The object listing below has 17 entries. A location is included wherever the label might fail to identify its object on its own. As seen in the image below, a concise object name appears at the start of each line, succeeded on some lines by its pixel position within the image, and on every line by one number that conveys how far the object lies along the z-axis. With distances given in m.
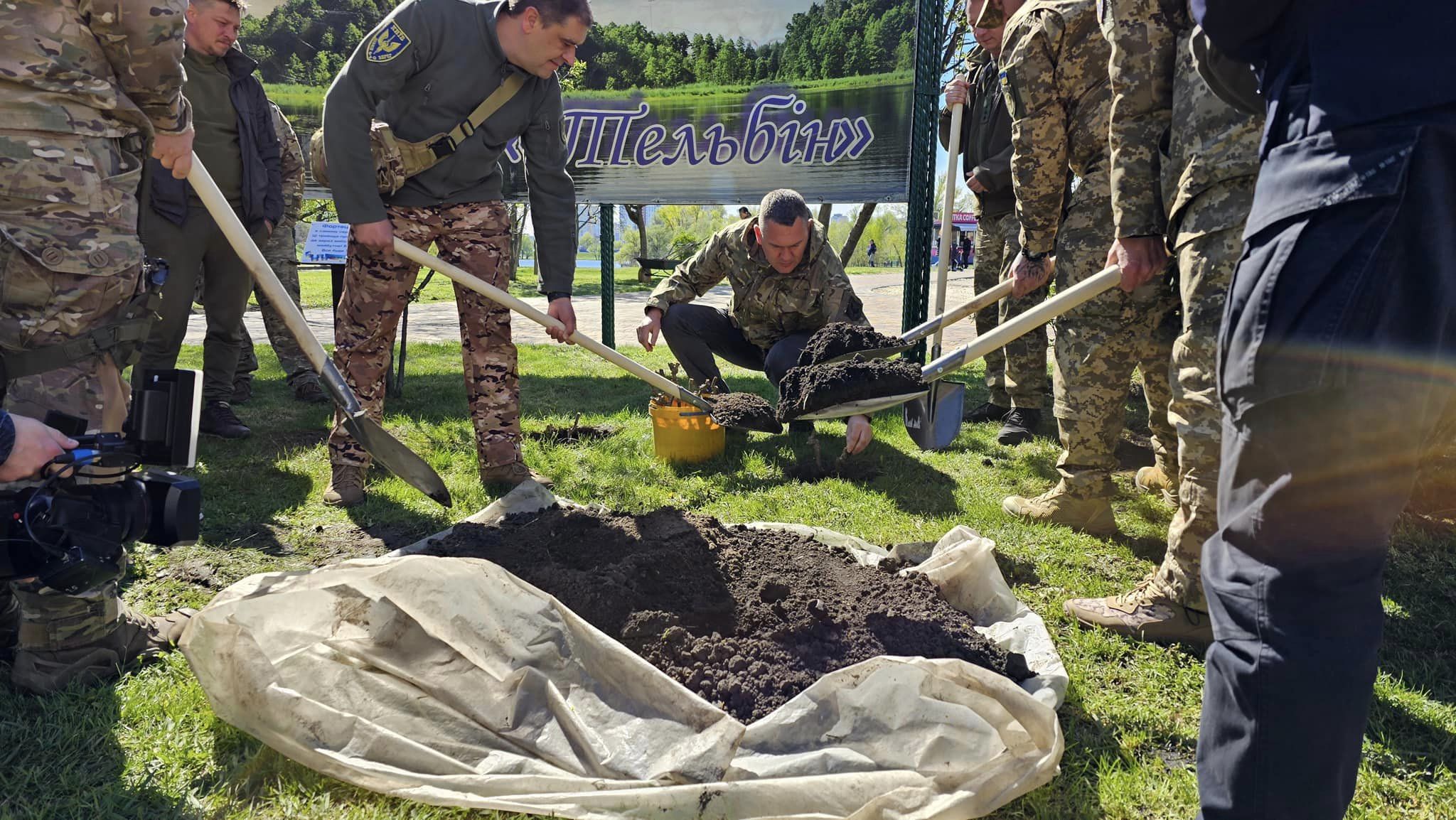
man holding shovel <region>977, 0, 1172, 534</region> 3.15
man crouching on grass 4.48
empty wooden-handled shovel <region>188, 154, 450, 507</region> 2.79
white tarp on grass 1.64
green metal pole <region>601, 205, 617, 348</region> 7.68
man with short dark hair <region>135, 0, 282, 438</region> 4.17
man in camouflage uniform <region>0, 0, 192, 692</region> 1.91
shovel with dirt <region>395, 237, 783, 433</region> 3.43
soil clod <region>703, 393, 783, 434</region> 3.85
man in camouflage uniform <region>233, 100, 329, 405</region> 5.45
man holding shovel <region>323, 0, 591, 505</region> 3.31
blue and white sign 5.53
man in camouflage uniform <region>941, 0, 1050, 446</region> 4.93
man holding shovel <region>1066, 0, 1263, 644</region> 2.17
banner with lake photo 6.50
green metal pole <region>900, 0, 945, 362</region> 5.55
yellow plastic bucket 4.25
